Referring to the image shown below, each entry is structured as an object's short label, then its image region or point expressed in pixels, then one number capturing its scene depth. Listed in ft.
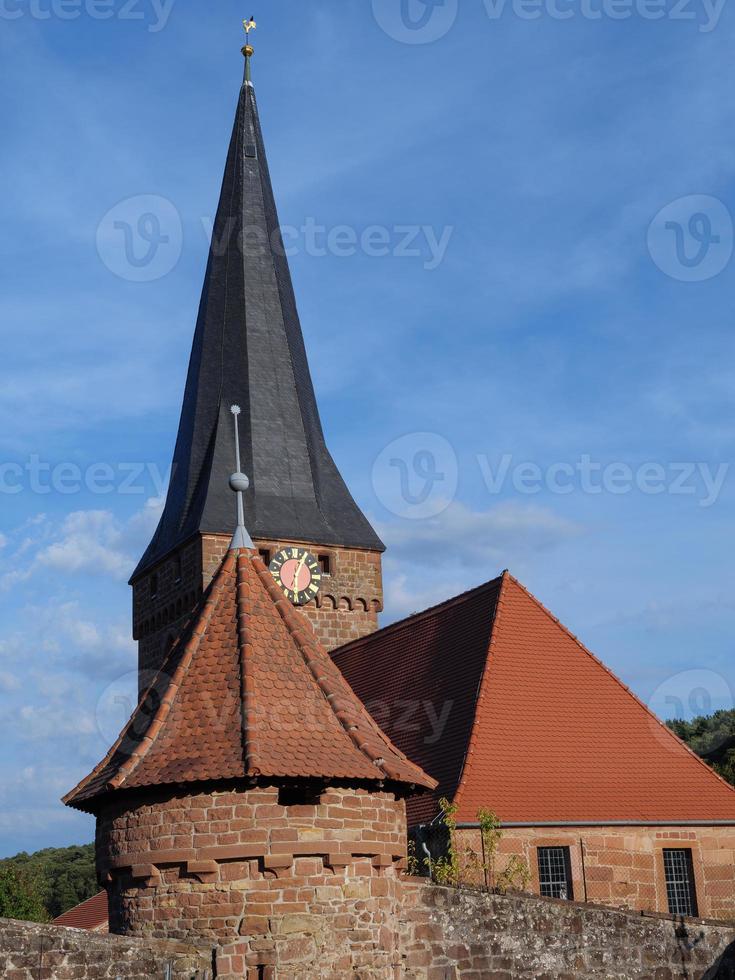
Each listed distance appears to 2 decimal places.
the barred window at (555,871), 64.95
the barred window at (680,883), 67.36
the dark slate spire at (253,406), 112.88
